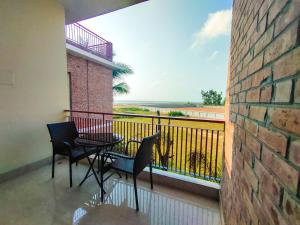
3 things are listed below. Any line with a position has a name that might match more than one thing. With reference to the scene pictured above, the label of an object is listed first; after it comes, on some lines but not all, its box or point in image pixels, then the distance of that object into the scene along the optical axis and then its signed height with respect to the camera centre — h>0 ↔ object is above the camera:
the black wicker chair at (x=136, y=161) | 1.75 -0.77
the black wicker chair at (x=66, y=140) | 2.27 -0.70
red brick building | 5.11 +0.98
